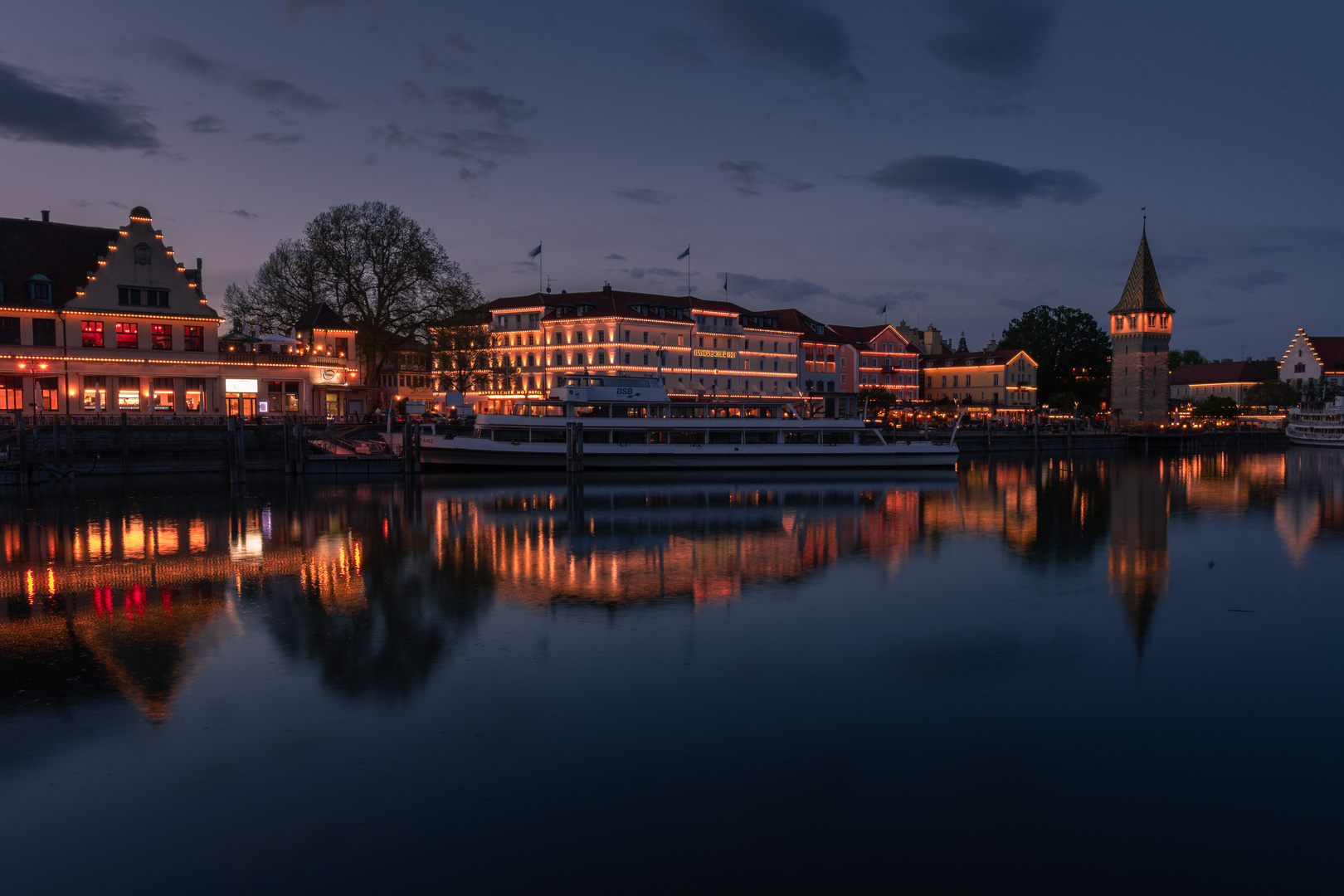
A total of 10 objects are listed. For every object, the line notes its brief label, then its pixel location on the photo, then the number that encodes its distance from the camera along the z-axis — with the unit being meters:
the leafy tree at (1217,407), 120.19
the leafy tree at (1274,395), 133.38
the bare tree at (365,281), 57.97
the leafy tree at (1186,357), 190.12
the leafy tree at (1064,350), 119.06
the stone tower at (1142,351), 111.81
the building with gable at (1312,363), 139.25
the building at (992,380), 112.31
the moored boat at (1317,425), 100.69
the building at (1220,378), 149.50
